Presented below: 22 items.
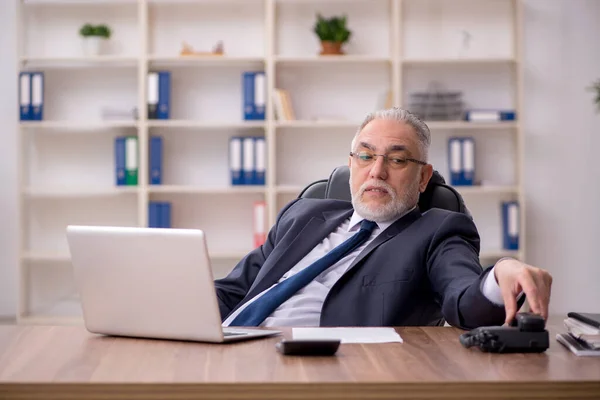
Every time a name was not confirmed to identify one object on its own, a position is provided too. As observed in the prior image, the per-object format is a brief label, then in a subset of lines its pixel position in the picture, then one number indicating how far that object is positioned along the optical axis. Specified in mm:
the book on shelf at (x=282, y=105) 5199
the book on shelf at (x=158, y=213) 5250
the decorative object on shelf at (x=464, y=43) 5375
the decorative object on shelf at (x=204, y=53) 5234
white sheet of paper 1604
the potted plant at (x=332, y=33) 5234
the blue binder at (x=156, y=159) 5258
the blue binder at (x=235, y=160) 5188
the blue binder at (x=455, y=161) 5238
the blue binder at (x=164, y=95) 5230
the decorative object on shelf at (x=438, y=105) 5254
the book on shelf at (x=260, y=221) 5246
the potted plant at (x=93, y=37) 5285
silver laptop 1531
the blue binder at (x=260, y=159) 5180
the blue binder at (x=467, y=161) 5234
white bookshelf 5465
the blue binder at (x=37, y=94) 5242
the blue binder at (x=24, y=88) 5246
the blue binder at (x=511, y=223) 5223
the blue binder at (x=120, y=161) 5215
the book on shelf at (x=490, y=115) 5215
